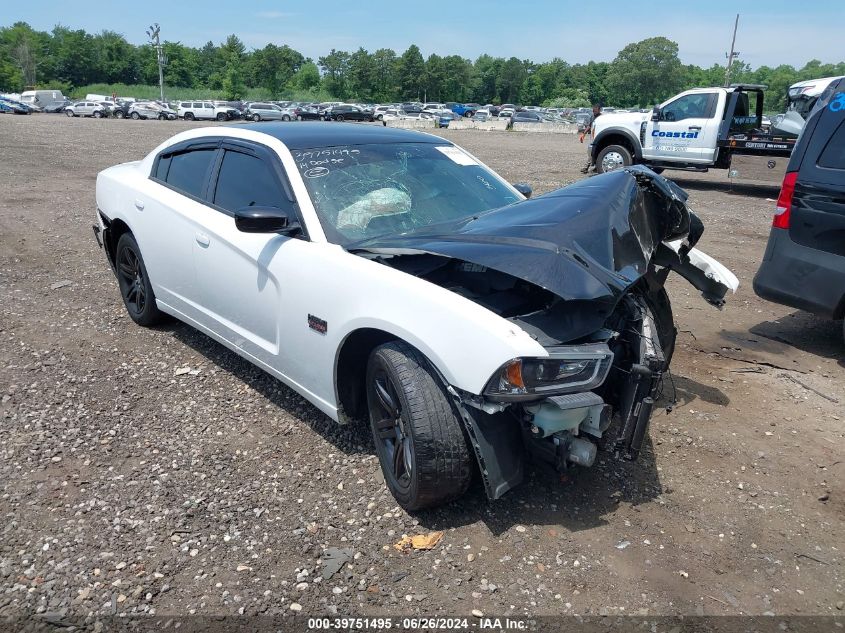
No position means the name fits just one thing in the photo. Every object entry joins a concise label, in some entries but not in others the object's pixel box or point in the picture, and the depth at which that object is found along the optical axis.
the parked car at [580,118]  49.34
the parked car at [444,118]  48.62
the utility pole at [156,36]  70.44
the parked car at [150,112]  51.34
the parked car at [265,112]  49.88
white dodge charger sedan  2.74
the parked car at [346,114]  47.69
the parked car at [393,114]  49.51
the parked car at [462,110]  71.25
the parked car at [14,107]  50.84
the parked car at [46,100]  58.70
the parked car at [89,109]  51.34
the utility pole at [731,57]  56.28
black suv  4.68
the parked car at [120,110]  51.53
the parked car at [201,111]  50.09
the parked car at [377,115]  48.59
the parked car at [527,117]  48.59
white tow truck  13.41
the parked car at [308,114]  46.75
